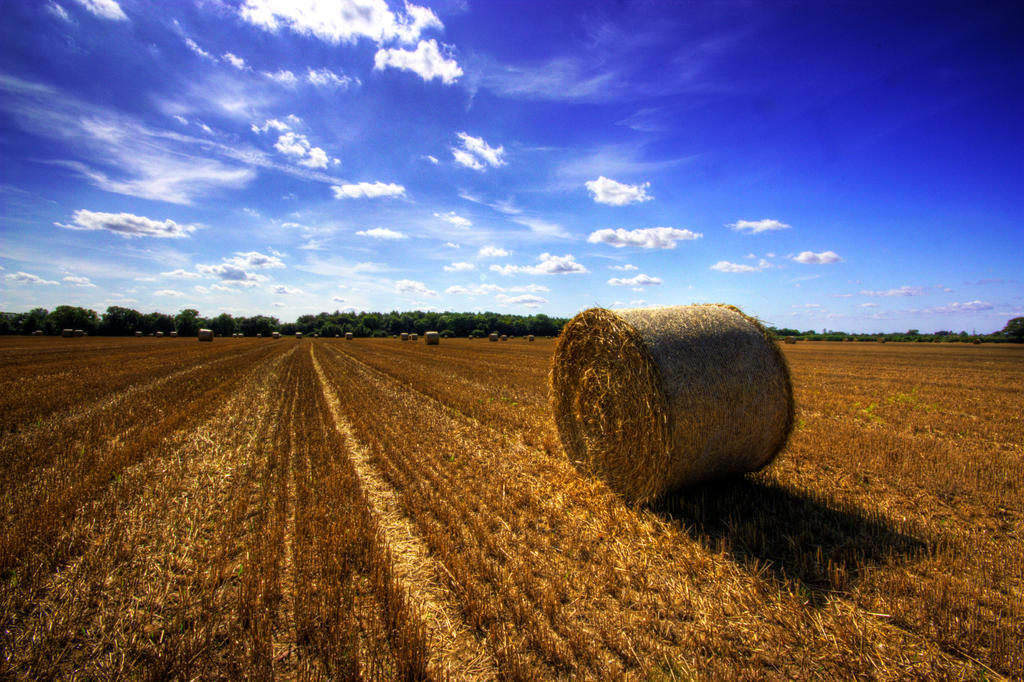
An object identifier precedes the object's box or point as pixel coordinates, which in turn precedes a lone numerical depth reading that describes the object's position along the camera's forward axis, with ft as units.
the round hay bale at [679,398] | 15.55
